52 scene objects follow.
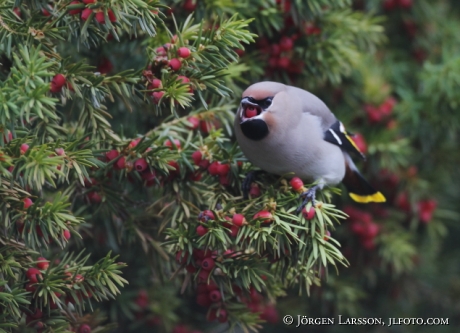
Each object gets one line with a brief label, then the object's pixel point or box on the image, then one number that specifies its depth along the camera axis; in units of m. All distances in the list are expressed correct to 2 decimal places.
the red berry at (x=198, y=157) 4.73
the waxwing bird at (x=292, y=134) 5.21
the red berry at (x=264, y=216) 4.22
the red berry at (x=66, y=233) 3.91
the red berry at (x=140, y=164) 4.41
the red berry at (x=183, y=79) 4.17
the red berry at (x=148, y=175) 4.52
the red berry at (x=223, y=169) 4.78
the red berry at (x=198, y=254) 4.34
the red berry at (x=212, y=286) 4.55
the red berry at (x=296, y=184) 4.72
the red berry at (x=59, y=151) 3.87
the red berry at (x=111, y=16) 3.91
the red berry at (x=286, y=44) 5.85
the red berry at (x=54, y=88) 4.00
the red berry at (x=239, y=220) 4.24
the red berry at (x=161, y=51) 4.33
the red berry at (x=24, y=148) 3.63
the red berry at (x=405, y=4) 7.49
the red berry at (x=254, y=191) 4.81
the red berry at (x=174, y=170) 4.61
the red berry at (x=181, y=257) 4.39
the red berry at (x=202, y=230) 4.28
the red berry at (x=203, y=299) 4.65
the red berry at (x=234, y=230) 4.29
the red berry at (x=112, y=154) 4.50
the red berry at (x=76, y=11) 3.89
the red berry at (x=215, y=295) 4.57
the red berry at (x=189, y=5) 5.40
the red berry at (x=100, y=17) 3.86
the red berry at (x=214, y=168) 4.76
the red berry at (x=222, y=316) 4.66
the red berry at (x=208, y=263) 4.31
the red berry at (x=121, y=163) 4.45
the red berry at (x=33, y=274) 3.95
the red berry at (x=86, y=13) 3.86
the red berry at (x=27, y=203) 3.84
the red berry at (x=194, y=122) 5.14
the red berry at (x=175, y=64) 4.21
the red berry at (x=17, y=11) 4.43
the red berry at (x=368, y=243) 6.97
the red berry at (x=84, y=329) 4.33
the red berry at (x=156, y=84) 4.23
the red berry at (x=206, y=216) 4.30
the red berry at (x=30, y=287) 3.95
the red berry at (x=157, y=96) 4.16
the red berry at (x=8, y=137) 3.73
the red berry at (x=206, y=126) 5.30
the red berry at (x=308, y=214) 4.29
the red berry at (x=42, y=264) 4.02
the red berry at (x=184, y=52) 4.20
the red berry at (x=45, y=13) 4.29
